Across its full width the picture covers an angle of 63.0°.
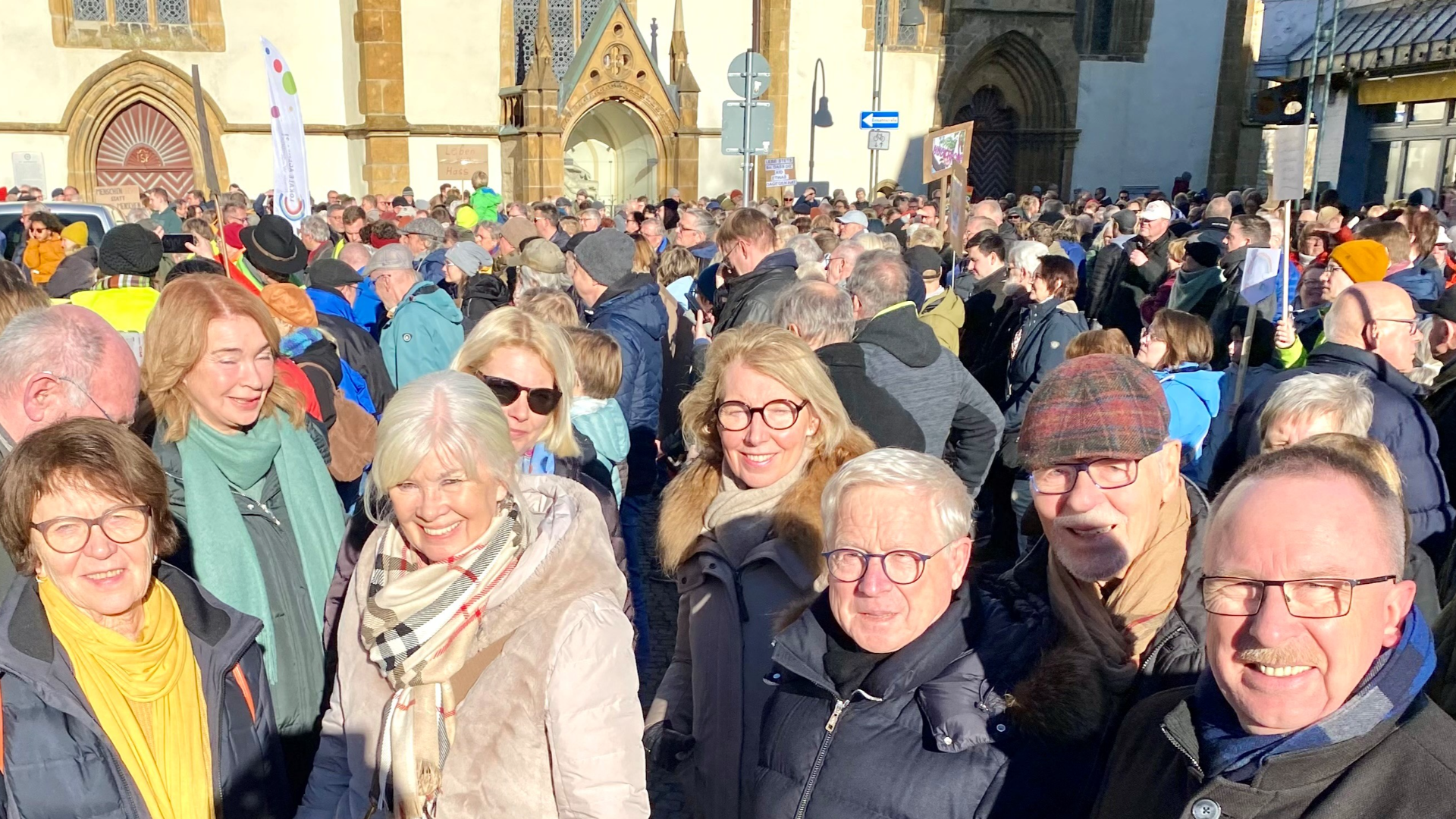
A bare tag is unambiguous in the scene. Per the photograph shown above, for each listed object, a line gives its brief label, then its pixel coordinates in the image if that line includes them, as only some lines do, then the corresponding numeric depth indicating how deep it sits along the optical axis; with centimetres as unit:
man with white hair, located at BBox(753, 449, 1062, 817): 199
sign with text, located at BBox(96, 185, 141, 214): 2028
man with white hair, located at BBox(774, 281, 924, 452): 429
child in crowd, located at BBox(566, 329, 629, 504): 439
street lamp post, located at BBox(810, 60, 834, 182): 2366
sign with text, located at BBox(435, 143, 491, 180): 2128
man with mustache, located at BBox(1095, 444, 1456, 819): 152
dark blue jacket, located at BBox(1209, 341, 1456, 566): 371
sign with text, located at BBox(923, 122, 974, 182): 1068
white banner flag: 700
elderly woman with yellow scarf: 221
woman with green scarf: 294
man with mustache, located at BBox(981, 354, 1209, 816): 199
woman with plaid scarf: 221
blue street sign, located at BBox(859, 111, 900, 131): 1623
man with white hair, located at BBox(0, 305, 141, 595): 279
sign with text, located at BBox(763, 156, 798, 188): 1545
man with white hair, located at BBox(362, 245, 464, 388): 588
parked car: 1057
